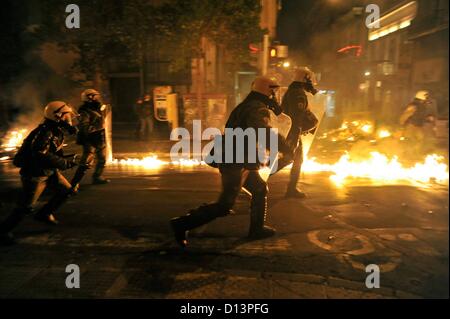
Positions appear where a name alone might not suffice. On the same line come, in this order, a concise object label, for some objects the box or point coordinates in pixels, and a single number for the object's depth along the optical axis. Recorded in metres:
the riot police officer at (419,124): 9.92
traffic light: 12.00
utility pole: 11.63
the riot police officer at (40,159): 4.76
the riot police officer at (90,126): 7.11
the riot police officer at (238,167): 4.44
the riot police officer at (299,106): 6.11
